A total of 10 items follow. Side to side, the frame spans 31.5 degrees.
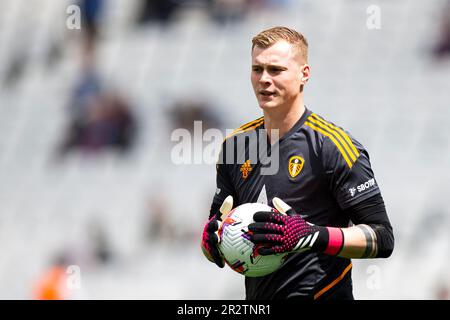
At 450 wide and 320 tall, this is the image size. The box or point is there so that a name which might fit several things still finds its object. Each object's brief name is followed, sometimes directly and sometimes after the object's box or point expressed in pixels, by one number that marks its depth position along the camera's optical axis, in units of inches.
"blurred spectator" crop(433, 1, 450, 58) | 422.0
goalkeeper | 153.8
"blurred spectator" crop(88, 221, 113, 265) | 404.8
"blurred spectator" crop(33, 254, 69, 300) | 392.8
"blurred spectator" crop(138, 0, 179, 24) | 485.7
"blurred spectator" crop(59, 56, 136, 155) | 449.1
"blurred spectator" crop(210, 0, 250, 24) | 468.8
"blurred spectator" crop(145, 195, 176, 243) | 406.9
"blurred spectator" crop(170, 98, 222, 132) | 431.5
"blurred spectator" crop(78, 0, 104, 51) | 487.2
